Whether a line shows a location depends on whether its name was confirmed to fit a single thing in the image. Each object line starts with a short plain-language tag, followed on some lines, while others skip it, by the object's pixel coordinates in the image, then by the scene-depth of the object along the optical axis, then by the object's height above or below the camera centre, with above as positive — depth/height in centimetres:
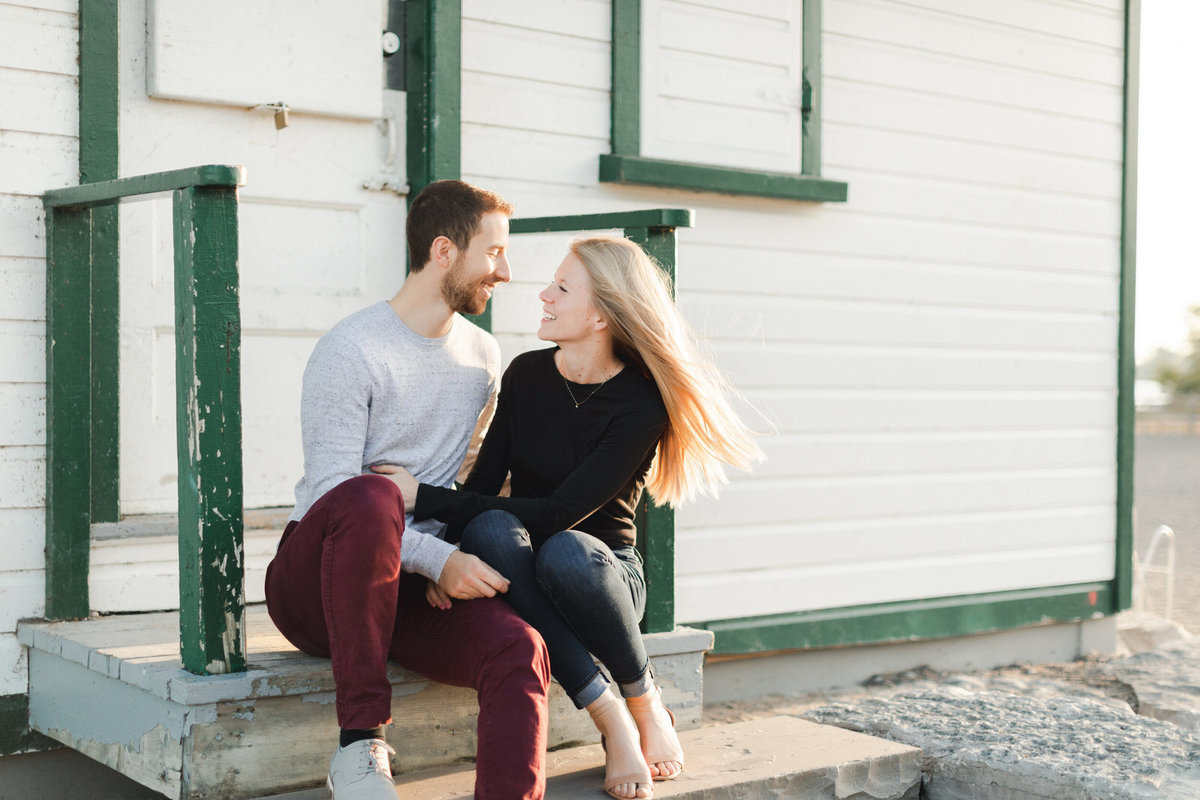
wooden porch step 269 -78
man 254 -35
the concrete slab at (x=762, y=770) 284 -93
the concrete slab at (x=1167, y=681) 464 -122
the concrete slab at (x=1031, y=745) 307 -97
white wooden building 354 +43
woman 277 -24
